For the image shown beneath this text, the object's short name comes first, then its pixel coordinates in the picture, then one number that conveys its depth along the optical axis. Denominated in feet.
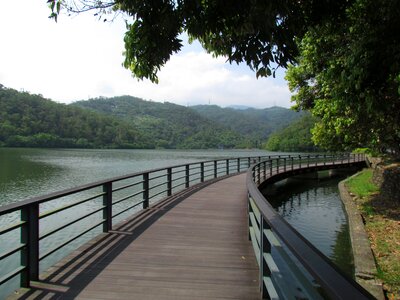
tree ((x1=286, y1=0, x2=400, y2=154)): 13.48
